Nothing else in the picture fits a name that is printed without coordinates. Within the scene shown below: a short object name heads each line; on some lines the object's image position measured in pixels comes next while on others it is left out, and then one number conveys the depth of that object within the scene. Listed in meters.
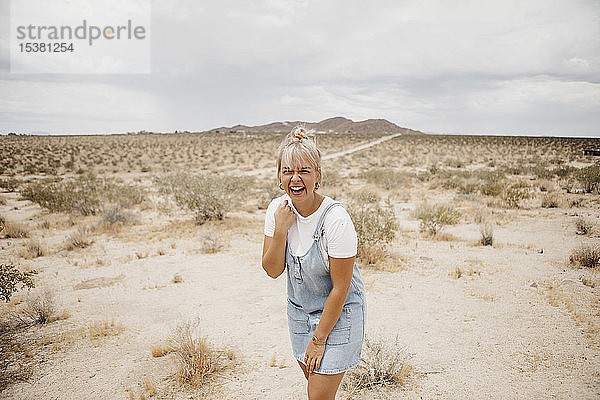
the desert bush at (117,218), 9.31
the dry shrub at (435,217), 8.47
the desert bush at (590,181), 12.85
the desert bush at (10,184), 15.25
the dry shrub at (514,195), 11.26
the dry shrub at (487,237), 7.45
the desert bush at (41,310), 4.52
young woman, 1.79
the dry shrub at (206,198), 9.52
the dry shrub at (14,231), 8.46
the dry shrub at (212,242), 7.39
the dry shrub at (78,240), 7.64
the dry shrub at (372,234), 6.66
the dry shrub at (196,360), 3.42
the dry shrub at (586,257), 6.07
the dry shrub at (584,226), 8.02
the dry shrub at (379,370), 3.36
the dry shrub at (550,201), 10.86
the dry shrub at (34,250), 7.13
